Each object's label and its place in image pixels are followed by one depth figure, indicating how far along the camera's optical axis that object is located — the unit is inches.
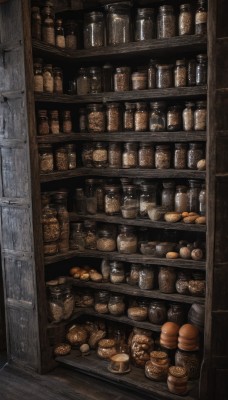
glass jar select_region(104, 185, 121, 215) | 105.3
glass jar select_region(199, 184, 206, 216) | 93.6
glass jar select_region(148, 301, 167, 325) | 100.1
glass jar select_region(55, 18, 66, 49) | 101.3
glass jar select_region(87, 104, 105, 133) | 104.4
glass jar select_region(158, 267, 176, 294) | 98.8
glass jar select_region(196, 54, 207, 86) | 90.0
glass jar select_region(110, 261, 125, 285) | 105.8
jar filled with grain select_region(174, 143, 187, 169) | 96.3
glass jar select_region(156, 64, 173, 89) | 94.6
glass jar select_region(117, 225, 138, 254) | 103.8
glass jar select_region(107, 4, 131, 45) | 96.6
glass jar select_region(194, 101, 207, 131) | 91.2
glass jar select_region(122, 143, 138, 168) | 101.7
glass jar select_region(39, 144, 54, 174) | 99.1
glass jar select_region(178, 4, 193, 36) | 90.0
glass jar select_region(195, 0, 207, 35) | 87.4
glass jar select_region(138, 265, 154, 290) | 100.8
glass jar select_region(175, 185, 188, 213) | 97.4
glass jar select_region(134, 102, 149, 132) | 99.1
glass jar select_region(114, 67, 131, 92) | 100.2
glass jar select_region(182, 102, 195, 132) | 93.4
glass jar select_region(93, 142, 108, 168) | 105.7
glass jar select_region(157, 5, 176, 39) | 92.1
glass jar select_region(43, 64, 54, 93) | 99.2
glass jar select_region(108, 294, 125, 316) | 105.1
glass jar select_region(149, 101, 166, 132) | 97.4
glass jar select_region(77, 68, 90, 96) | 105.3
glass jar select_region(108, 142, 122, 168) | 104.3
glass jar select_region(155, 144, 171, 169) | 97.9
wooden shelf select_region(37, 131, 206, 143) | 92.3
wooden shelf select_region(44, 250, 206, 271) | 94.9
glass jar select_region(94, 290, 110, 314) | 107.6
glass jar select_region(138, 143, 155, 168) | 99.7
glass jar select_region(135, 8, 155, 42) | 94.3
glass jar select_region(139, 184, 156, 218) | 101.7
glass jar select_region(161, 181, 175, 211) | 99.5
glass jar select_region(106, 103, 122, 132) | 102.5
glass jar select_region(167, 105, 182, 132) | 95.7
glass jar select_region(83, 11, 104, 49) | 99.8
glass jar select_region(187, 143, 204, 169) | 94.2
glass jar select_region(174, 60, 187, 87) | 93.1
